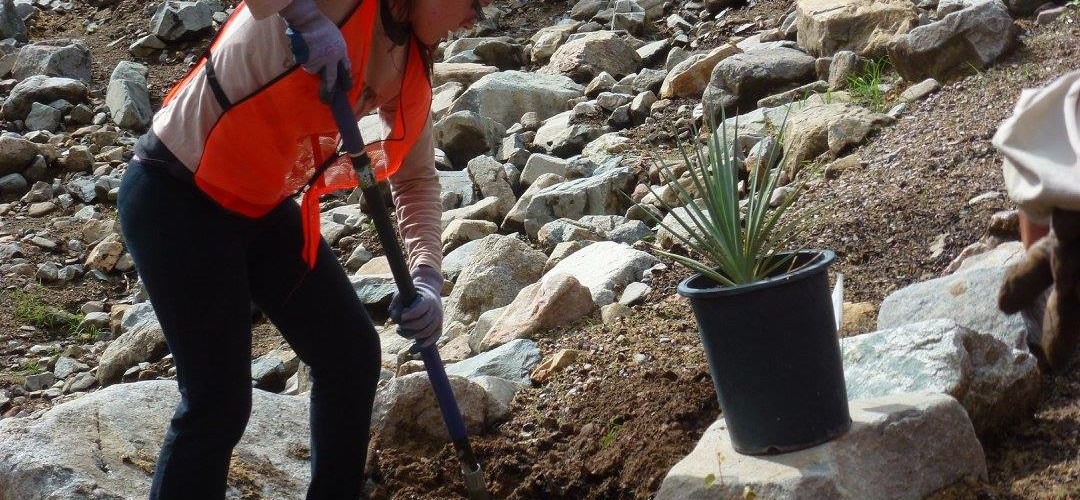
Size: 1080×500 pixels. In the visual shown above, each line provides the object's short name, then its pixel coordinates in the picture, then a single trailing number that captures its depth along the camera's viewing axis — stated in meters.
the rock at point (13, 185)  8.80
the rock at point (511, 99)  8.52
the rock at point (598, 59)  8.96
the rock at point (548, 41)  9.97
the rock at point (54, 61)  10.56
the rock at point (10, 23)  11.70
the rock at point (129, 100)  9.73
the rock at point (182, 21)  11.28
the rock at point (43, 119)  9.72
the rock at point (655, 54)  9.03
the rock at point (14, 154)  8.92
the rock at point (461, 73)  9.53
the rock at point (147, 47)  11.31
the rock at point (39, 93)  9.83
